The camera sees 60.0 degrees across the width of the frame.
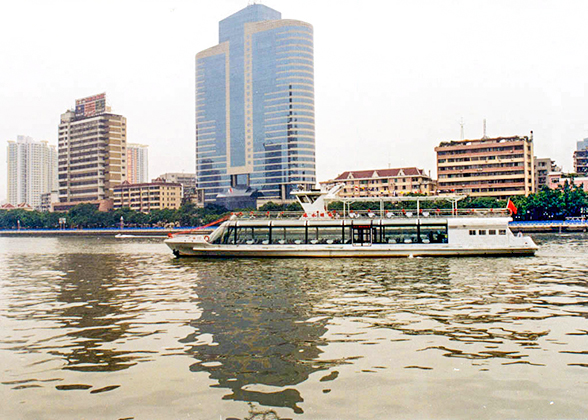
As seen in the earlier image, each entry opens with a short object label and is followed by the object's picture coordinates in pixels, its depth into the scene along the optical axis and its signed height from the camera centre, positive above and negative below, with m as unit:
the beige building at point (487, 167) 124.25 +12.31
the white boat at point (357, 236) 39.34 -1.54
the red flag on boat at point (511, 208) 40.90 +0.63
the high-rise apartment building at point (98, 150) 190.50 +26.25
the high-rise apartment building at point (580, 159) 171.10 +19.15
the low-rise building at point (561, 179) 131.00 +9.67
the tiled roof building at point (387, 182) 138.88 +9.76
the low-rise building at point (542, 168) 154.09 +14.34
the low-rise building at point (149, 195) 184.25 +8.62
